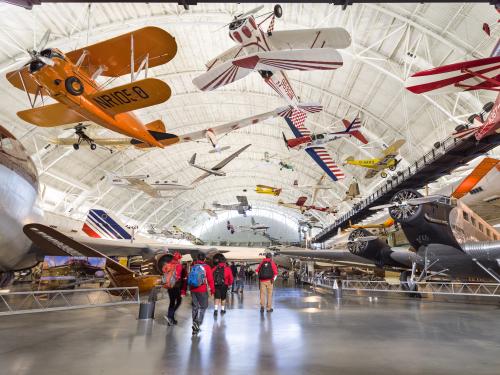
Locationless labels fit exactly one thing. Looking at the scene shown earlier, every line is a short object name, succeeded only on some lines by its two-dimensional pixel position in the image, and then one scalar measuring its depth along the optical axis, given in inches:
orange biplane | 294.0
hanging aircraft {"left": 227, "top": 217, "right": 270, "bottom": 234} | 1649.1
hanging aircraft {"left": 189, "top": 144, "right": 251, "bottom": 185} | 858.6
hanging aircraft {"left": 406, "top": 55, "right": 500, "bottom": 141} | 258.1
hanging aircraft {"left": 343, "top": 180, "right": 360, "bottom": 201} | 1173.1
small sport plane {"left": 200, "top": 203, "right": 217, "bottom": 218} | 1768.2
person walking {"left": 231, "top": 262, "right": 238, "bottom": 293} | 682.9
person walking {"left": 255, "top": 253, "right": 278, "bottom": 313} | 333.4
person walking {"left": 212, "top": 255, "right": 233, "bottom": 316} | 320.5
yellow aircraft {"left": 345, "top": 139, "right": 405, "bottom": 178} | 841.5
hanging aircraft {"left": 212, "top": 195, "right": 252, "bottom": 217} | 1457.9
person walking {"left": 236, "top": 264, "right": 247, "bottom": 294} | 617.9
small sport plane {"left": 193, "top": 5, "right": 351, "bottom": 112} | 331.0
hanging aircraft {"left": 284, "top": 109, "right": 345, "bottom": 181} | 750.9
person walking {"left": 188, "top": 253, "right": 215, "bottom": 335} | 227.6
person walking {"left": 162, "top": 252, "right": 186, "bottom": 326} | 259.8
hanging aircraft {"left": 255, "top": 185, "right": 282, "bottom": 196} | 1278.3
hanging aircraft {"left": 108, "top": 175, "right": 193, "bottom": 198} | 1011.6
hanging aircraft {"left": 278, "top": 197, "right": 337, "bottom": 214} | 1302.7
